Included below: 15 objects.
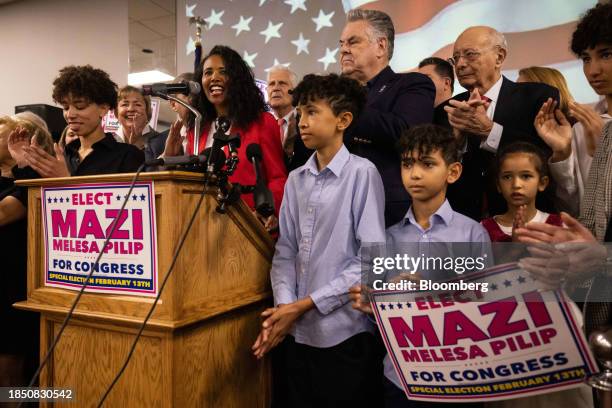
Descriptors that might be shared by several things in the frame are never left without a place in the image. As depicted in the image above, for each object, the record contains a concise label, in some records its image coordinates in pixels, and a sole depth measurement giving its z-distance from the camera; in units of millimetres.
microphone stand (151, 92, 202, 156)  1303
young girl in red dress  1543
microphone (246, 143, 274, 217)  1170
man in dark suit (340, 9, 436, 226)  1559
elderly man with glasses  1669
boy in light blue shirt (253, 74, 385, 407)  1359
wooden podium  1140
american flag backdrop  3082
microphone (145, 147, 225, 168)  1128
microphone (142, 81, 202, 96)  1312
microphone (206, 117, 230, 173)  1206
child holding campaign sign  1380
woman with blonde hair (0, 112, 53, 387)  1774
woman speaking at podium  1851
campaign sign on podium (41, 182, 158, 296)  1168
